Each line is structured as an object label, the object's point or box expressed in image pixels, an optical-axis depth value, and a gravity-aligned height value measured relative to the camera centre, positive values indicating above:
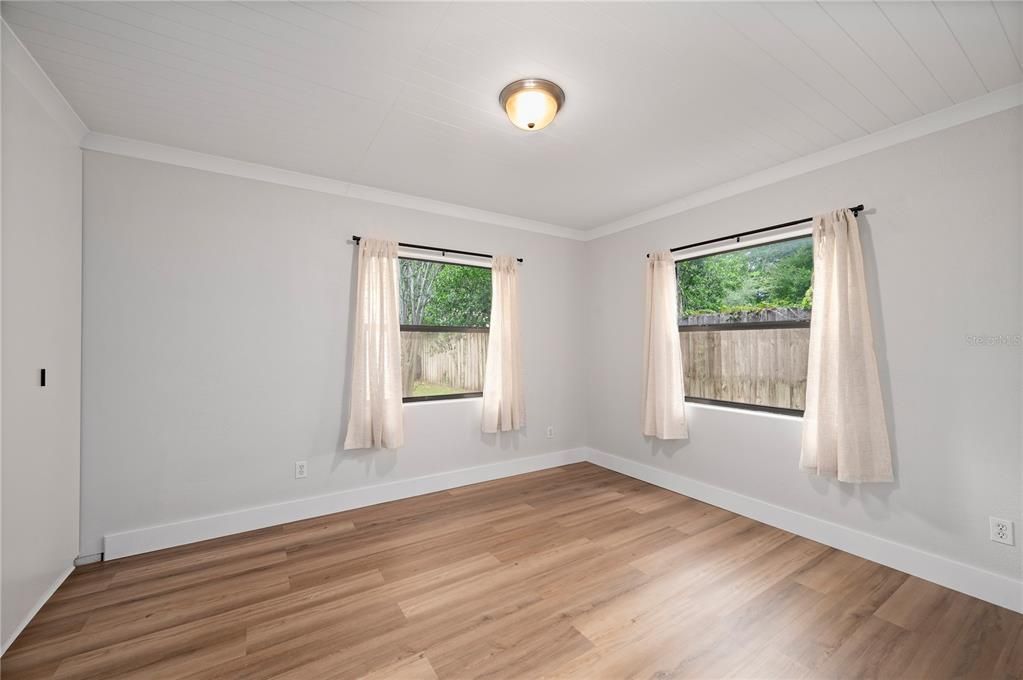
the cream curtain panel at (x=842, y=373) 2.50 -0.18
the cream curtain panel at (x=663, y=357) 3.64 -0.12
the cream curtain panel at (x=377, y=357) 3.26 -0.09
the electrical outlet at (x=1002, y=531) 2.10 -0.94
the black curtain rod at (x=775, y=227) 2.61 +0.82
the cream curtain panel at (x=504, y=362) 3.98 -0.16
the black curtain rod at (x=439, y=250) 3.60 +0.84
